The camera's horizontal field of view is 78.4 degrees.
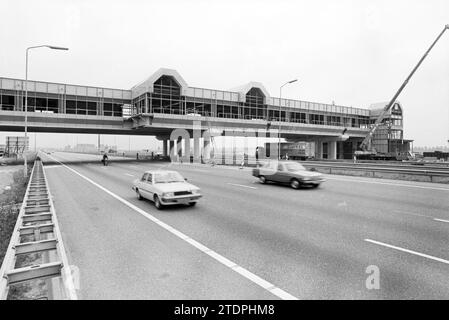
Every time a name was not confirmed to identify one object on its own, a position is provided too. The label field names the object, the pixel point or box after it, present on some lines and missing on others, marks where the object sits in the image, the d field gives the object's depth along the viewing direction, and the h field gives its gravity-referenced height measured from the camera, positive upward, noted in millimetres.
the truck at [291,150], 53797 +1323
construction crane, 40350 +6965
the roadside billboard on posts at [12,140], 81225 +4319
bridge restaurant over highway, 39812 +8218
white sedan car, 10125 -1293
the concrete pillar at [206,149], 49006 +1251
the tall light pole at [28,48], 18280 +7072
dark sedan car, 15484 -1070
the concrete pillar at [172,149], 59819 +1496
